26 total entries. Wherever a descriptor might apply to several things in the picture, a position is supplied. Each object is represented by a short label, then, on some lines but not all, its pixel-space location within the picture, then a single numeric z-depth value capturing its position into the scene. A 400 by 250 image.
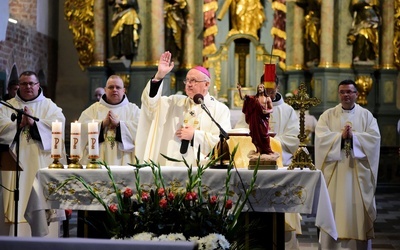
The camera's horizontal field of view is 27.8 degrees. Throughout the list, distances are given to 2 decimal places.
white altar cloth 5.58
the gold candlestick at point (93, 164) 5.81
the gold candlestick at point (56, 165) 5.97
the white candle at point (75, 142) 6.01
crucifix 5.82
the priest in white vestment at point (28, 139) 7.60
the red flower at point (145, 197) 4.78
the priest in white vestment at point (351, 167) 7.52
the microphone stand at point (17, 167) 5.91
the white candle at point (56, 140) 5.98
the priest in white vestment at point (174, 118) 6.39
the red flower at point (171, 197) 4.77
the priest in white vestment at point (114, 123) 7.67
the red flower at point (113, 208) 4.77
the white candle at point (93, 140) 5.99
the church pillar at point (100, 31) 16.11
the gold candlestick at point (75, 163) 5.97
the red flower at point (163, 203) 4.68
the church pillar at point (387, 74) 15.61
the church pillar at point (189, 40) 16.08
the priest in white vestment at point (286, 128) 7.37
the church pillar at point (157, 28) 15.60
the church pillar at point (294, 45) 15.98
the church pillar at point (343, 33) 15.53
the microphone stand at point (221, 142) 5.58
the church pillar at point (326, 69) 15.37
